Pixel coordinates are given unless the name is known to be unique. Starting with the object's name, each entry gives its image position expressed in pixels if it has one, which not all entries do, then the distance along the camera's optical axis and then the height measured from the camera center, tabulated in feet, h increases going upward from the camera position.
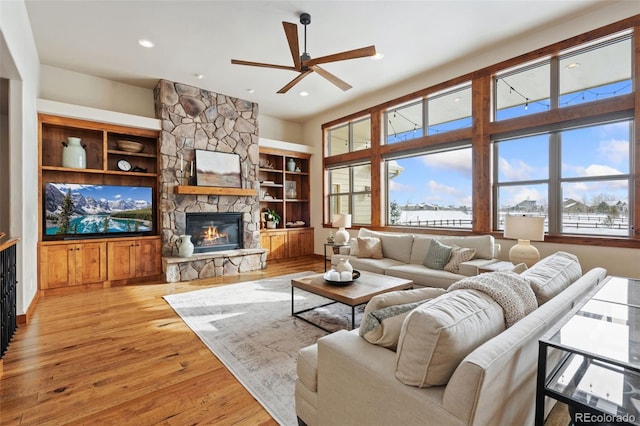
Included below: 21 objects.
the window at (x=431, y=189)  16.43 +1.30
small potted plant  23.54 -0.56
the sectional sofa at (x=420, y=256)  12.32 -2.19
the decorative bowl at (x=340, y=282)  10.28 -2.45
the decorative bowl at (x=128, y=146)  17.15 +3.84
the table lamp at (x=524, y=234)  10.98 -0.90
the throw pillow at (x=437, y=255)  13.14 -2.00
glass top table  3.63 -2.24
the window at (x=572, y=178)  11.71 +1.41
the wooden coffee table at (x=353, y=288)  9.10 -2.59
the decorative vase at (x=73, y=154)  15.49 +3.01
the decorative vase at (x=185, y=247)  17.24 -2.07
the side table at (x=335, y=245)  18.40 -2.12
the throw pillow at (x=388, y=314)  4.31 -1.56
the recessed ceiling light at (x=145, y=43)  13.34 +7.67
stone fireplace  17.51 +2.49
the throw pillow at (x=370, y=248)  15.70 -1.97
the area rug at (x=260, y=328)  6.94 -4.00
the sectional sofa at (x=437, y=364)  3.17 -1.93
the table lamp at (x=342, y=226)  18.94 -0.96
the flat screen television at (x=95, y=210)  15.02 +0.09
